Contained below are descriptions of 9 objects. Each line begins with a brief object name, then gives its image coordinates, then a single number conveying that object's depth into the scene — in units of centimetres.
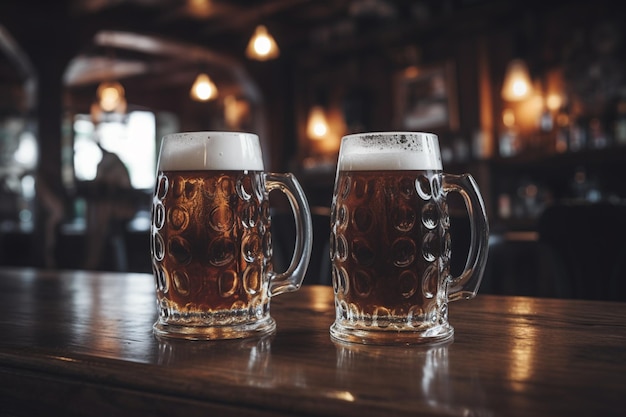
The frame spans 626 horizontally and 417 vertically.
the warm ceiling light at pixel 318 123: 758
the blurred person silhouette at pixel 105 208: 323
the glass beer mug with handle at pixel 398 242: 68
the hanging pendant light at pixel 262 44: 507
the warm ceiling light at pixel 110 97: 711
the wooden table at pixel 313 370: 46
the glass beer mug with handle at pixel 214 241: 71
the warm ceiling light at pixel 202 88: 613
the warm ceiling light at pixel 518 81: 514
